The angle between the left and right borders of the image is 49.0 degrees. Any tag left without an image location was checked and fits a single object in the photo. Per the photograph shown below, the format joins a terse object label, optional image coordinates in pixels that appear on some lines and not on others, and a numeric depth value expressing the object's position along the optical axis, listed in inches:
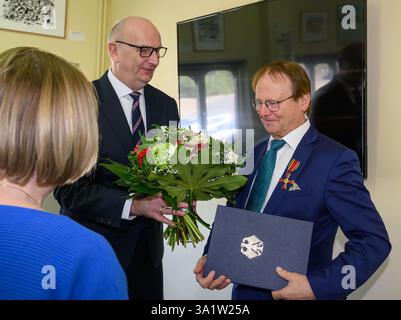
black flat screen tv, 84.9
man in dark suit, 67.1
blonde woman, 26.6
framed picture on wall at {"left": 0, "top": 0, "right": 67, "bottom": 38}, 150.6
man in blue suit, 50.9
